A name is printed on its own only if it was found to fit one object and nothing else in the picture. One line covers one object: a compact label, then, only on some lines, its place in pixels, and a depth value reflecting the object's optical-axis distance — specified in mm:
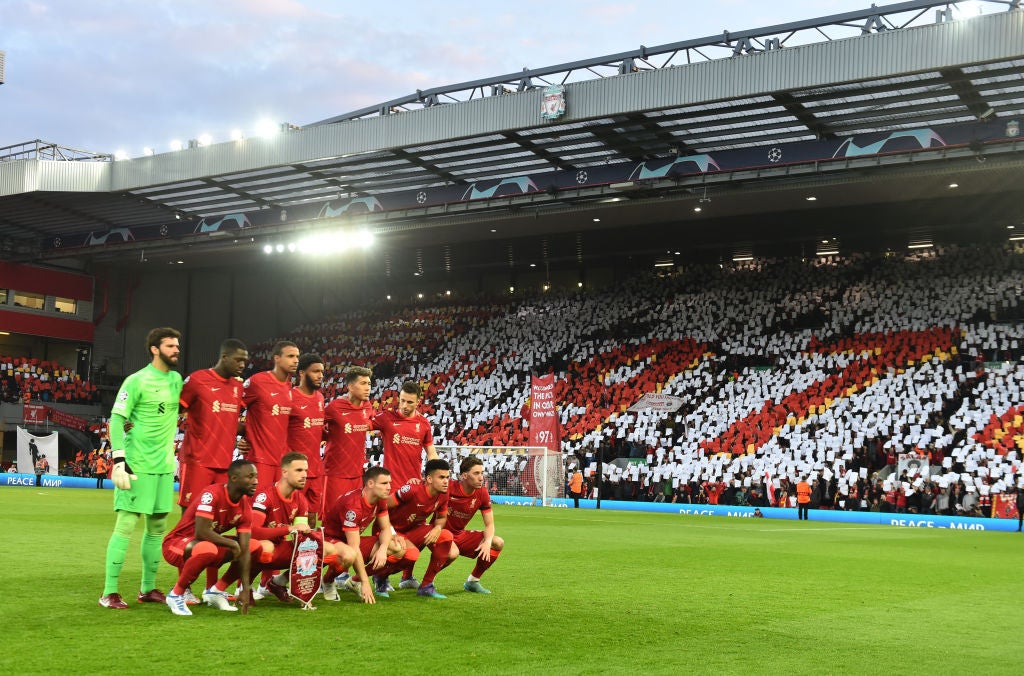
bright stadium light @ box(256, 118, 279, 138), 32469
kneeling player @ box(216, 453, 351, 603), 7895
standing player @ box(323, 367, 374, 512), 10180
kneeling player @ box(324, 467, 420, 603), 8375
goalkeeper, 7602
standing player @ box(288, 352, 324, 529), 9273
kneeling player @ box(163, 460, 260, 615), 7441
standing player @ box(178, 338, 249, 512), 8250
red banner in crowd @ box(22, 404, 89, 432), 41469
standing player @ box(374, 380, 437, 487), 10102
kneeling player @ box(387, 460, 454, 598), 8922
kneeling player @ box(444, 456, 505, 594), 9258
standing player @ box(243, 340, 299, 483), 9039
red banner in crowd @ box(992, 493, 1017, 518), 24984
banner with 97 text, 31938
